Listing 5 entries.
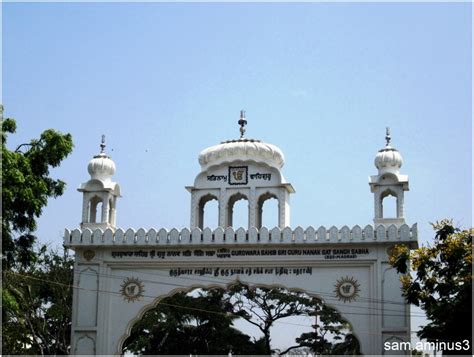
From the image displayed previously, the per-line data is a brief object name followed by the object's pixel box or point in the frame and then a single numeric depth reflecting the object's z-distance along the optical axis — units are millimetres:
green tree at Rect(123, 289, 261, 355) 26750
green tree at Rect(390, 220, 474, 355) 15391
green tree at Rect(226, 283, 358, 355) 28188
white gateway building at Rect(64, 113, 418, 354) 19359
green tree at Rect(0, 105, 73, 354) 16625
